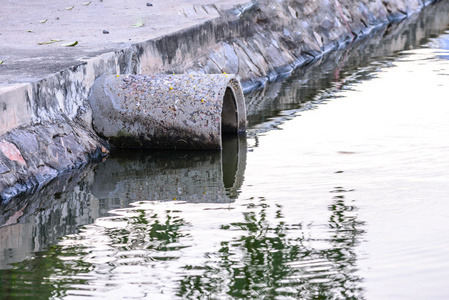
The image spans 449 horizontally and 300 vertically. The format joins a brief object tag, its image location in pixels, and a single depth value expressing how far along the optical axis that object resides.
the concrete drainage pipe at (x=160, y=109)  12.11
